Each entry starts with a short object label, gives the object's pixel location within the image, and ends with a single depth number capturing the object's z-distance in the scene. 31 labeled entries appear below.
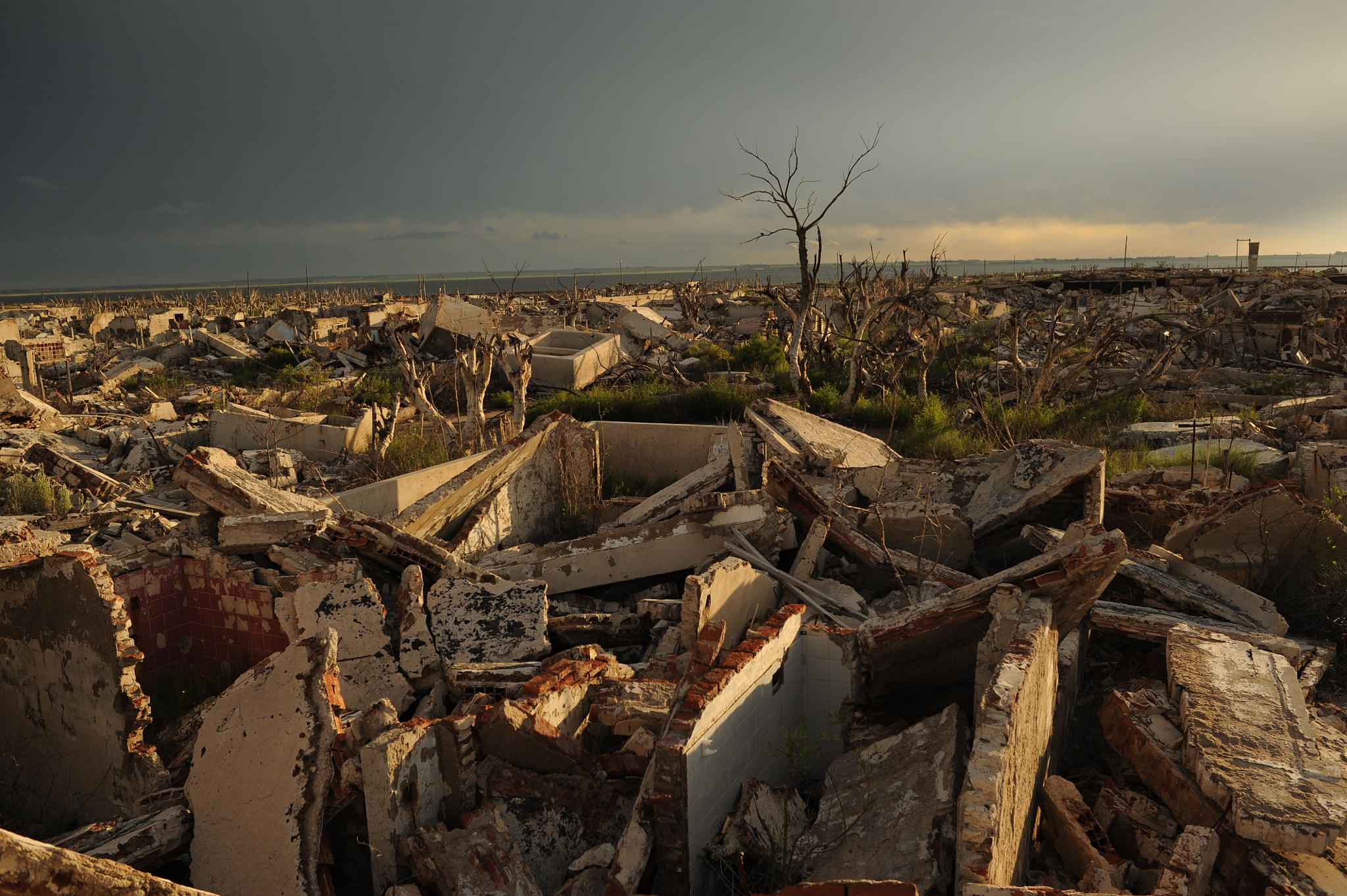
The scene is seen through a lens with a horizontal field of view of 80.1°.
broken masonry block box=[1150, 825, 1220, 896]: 3.16
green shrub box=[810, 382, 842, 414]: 13.08
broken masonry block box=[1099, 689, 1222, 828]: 3.70
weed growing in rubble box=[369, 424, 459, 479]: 10.25
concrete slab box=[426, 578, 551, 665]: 5.35
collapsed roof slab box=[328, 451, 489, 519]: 7.86
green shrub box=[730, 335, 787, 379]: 17.61
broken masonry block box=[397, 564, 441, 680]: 5.17
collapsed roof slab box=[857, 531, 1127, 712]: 4.18
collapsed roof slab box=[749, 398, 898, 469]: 8.42
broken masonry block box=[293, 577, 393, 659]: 5.06
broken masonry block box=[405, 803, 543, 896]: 3.26
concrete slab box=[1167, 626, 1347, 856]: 3.36
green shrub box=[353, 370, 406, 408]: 16.14
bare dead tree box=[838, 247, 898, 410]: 13.08
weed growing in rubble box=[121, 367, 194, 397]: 18.95
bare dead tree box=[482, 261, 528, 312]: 27.82
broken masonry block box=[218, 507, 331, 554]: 5.51
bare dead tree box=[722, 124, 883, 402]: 12.45
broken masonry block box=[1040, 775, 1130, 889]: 3.42
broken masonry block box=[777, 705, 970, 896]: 3.15
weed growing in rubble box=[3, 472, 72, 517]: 9.01
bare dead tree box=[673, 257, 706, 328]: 26.67
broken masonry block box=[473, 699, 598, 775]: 3.90
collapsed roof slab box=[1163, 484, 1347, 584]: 6.24
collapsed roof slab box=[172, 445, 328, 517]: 5.83
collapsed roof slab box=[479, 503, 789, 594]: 6.43
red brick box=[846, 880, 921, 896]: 2.49
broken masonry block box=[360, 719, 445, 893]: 3.41
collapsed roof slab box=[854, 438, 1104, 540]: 6.53
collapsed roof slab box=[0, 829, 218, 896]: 2.01
